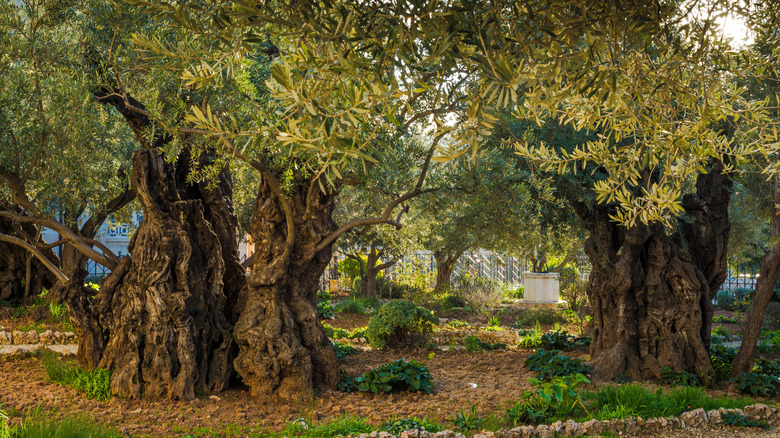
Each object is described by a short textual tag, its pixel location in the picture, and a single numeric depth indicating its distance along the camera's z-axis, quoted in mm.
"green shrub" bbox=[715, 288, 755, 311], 16456
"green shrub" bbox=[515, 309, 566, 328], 13242
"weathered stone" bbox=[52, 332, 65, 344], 9023
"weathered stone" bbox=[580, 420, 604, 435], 5402
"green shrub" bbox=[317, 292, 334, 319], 12617
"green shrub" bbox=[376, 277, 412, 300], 18109
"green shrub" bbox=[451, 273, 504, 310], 16391
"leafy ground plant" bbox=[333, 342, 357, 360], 8518
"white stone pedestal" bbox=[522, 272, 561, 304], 17859
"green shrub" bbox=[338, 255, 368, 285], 19688
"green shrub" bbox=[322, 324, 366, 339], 10586
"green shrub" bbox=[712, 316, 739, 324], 14141
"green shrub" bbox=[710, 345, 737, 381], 7672
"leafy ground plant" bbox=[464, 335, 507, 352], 9773
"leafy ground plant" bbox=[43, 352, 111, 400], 6133
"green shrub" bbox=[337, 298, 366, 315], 13867
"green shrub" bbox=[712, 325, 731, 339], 11734
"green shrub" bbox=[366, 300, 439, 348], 9484
